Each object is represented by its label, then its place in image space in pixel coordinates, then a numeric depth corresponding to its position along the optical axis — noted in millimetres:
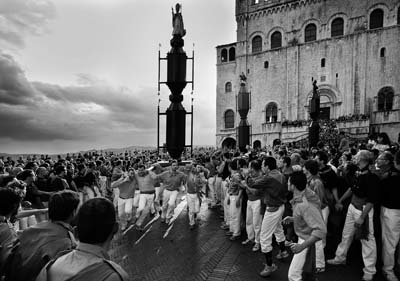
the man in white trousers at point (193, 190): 7879
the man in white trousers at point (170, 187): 8258
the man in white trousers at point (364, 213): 4371
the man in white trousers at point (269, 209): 4715
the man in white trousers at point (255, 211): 5762
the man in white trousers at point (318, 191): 4852
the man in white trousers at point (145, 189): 7988
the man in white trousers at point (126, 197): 7838
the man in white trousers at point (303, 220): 3289
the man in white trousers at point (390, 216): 4402
